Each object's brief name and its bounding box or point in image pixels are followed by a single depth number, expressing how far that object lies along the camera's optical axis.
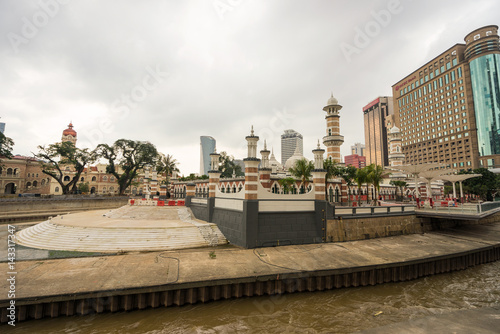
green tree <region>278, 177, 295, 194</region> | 27.58
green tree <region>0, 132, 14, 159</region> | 47.94
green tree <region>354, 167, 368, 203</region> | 28.58
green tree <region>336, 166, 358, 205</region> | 29.54
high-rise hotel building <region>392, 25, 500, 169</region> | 84.38
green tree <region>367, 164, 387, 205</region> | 28.41
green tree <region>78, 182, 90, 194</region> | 71.69
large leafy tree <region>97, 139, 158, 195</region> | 56.34
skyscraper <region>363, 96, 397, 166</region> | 171.25
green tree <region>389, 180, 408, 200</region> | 41.94
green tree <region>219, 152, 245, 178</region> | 60.83
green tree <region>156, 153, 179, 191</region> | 54.93
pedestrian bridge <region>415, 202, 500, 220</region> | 18.54
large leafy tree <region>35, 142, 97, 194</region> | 51.03
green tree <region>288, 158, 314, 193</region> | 24.44
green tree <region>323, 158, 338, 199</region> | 25.78
